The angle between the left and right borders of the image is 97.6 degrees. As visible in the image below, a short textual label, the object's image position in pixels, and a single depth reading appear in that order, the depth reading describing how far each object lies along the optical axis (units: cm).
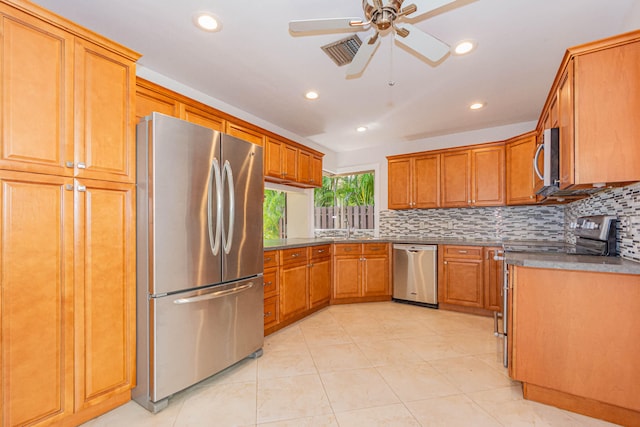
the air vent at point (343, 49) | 196
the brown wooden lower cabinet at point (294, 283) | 275
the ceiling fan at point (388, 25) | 139
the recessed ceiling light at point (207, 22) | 178
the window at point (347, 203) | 494
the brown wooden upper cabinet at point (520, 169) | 325
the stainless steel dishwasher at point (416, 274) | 364
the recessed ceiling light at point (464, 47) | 205
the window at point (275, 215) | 458
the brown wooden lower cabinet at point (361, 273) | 380
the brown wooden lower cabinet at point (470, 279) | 333
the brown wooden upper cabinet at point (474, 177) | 360
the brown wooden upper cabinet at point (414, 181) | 400
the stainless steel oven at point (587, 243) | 186
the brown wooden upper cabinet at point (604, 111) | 147
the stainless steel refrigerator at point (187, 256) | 167
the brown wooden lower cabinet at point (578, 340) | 147
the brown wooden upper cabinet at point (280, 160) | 323
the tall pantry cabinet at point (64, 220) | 128
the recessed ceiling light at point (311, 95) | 284
